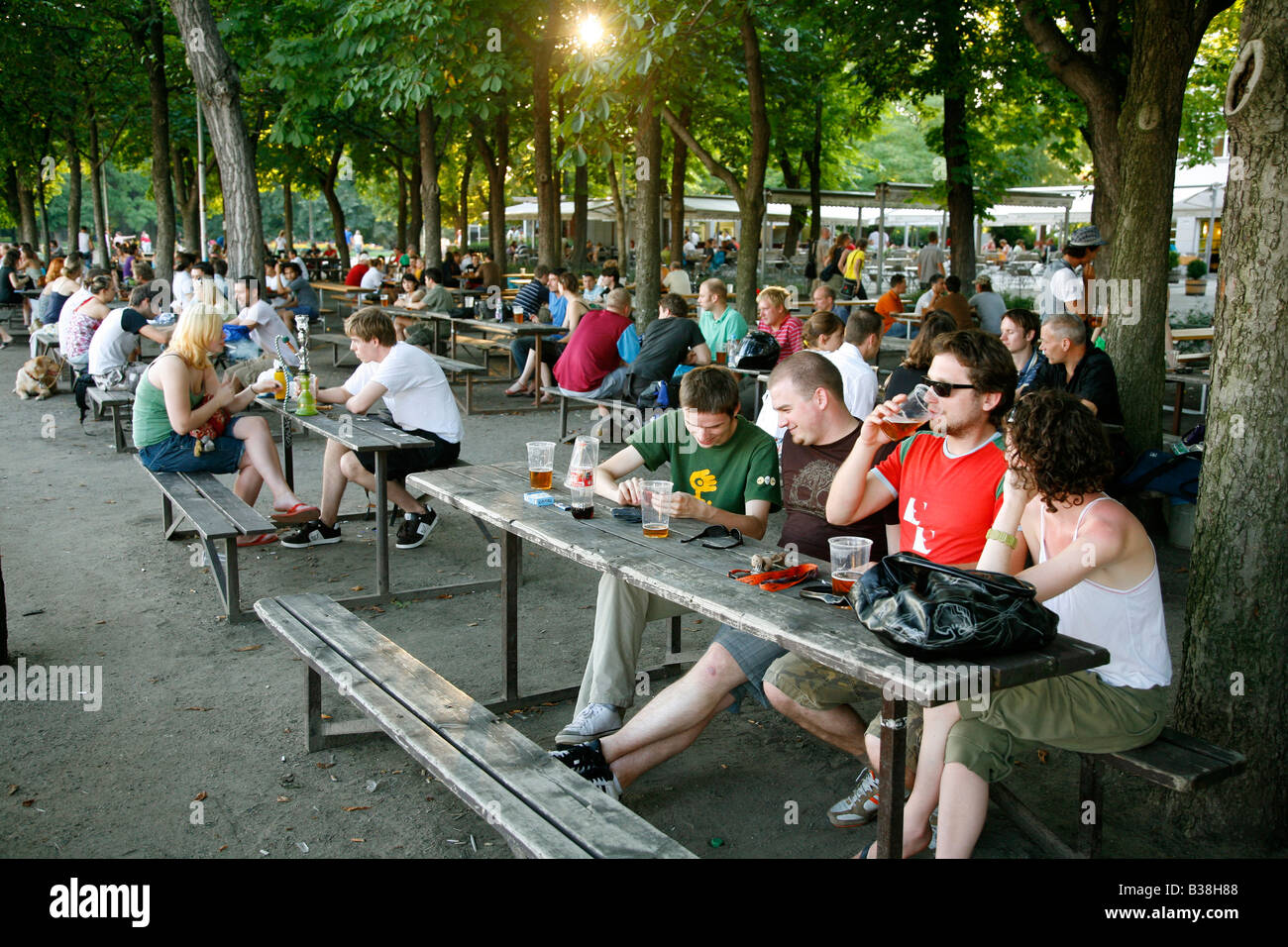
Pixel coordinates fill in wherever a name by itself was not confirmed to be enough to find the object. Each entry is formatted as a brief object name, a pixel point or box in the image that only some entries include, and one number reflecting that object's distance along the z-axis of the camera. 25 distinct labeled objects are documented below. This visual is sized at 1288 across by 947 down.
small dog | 12.27
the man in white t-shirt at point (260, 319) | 11.28
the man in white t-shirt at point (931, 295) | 13.71
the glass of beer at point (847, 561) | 3.03
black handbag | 2.46
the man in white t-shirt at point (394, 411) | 6.57
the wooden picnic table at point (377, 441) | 5.70
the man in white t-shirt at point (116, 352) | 9.93
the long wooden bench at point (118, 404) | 9.38
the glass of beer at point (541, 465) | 4.44
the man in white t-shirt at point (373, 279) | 20.61
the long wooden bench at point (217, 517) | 5.29
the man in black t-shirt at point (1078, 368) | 6.82
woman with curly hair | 2.87
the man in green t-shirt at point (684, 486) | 3.83
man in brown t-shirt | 3.50
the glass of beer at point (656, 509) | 3.72
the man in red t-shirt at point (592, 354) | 9.91
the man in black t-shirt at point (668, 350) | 9.30
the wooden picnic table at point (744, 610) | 2.45
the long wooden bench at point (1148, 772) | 2.80
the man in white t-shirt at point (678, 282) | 17.47
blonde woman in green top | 6.21
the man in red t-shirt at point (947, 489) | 3.44
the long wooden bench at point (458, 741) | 2.65
